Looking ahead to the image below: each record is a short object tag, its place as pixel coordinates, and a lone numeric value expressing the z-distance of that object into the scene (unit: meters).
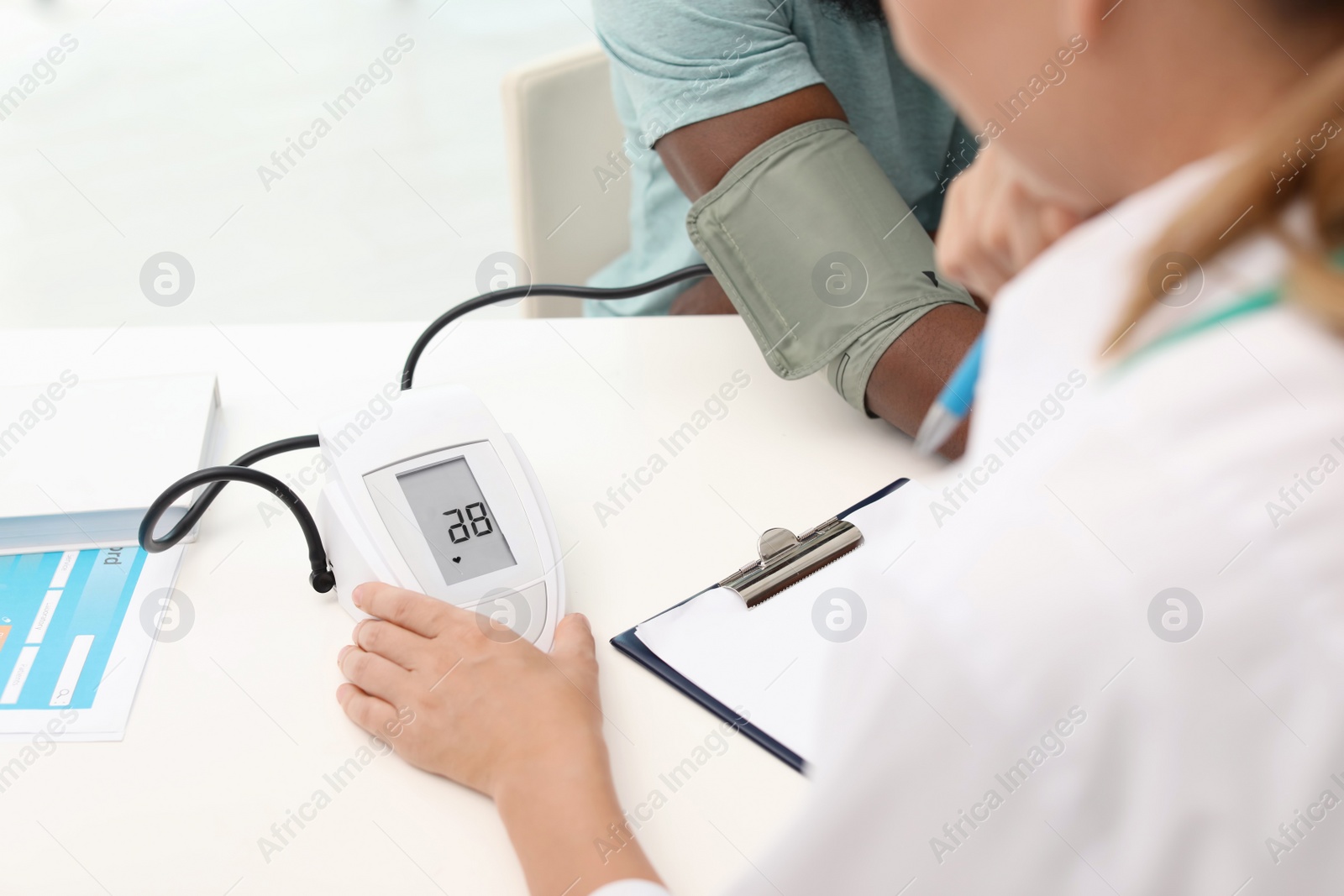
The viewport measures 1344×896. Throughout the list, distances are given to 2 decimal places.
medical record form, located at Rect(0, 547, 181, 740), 0.61
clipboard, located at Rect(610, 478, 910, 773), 0.62
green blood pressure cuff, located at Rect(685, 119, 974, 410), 0.87
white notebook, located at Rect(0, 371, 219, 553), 0.71
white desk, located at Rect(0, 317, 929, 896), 0.55
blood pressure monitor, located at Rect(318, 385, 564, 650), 0.65
